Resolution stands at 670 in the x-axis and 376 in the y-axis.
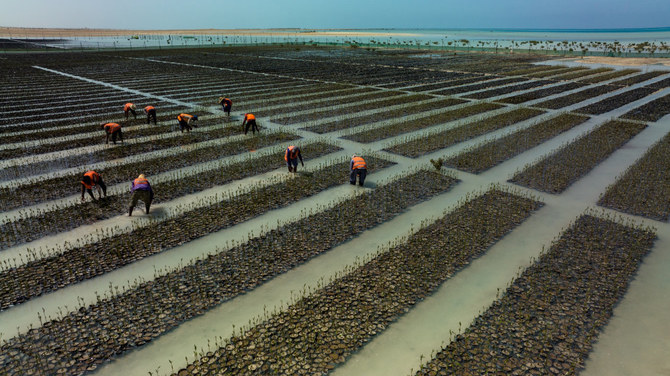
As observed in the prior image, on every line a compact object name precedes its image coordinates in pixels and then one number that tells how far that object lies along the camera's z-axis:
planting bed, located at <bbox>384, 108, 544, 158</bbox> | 19.95
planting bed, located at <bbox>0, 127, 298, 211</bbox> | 14.27
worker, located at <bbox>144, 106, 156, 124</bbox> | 23.67
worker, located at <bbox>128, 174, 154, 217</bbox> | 12.66
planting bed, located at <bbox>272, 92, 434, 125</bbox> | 26.02
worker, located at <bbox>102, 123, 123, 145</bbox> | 19.64
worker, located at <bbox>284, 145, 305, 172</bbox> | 16.30
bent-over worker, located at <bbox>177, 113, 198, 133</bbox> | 22.08
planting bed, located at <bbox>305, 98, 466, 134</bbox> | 24.08
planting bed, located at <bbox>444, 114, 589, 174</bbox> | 18.08
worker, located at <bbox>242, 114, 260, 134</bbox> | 21.67
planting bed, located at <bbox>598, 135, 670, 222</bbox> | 13.52
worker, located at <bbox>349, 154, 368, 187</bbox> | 15.10
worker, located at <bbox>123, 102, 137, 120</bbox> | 23.91
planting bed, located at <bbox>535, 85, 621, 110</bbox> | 30.10
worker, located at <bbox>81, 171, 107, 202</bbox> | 13.32
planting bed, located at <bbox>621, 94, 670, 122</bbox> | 26.36
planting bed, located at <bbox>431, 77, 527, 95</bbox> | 35.97
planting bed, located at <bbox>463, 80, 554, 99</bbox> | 33.91
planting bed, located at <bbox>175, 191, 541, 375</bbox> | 7.52
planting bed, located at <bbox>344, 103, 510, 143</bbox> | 22.17
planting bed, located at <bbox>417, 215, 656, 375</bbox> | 7.48
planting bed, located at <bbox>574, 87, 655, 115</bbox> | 28.46
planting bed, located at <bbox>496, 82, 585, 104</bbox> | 32.22
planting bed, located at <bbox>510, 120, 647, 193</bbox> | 15.98
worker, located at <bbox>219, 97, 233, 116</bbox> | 25.70
